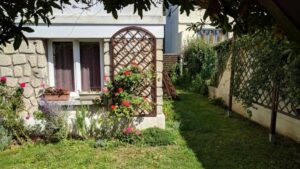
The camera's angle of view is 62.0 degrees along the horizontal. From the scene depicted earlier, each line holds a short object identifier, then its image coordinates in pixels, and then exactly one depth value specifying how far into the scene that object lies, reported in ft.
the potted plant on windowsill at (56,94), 15.76
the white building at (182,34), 39.19
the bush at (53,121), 15.01
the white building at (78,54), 15.44
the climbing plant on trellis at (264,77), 13.58
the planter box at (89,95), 16.16
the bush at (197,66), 33.40
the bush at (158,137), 15.10
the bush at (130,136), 15.34
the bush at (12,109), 14.89
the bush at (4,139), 14.53
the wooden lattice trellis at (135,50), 15.83
